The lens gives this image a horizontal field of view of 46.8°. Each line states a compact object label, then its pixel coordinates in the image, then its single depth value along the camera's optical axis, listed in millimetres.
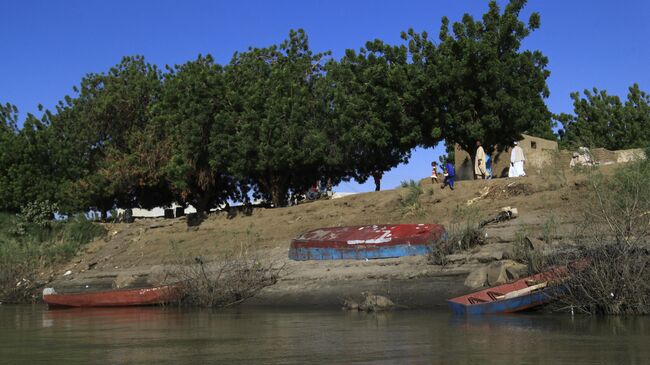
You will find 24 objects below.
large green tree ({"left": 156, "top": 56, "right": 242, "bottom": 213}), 32656
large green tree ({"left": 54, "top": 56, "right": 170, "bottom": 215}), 36875
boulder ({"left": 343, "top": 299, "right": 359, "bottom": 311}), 17812
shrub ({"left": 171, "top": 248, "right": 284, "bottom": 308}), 20406
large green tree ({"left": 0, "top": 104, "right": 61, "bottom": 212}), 37125
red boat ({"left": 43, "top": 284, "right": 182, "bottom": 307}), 21438
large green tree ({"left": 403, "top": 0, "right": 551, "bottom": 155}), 29219
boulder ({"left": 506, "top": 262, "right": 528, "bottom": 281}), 16680
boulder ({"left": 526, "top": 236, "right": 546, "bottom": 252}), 17030
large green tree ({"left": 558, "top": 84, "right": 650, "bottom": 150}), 47938
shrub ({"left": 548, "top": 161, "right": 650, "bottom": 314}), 14219
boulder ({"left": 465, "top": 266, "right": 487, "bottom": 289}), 17094
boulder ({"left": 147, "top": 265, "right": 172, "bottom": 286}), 23472
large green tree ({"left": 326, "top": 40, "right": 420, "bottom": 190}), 30656
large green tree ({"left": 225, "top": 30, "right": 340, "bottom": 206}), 31875
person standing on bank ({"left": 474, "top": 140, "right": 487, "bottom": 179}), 28578
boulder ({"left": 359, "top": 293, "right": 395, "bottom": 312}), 17281
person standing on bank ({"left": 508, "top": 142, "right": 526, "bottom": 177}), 28719
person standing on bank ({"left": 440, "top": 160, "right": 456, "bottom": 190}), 27391
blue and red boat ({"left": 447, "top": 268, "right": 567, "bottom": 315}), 15000
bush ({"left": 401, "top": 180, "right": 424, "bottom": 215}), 26578
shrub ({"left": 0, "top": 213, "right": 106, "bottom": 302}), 26688
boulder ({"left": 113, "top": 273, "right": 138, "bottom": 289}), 25056
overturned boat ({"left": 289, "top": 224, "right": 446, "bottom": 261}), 20547
